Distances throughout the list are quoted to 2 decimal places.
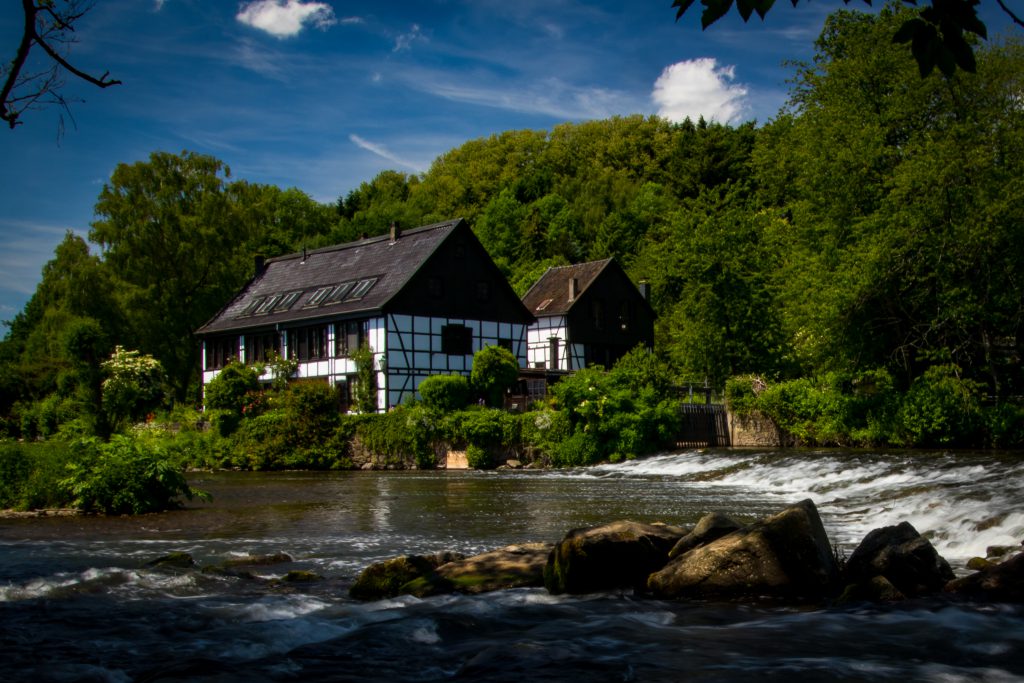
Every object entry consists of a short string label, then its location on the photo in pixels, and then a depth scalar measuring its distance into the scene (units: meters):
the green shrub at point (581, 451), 31.98
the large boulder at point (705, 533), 9.94
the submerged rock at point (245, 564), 10.91
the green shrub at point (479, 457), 33.25
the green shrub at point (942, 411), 28.56
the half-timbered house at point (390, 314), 43.62
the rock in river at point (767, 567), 8.97
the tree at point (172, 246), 58.91
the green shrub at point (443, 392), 34.62
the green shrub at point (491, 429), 33.28
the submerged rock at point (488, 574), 9.66
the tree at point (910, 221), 28.86
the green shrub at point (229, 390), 38.38
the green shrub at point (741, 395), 35.69
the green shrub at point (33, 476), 17.50
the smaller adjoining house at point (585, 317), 56.34
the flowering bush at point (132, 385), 43.34
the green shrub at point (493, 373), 36.22
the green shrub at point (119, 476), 17.22
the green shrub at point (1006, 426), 28.00
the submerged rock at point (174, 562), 11.18
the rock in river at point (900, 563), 8.95
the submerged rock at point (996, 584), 8.54
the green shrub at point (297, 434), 36.06
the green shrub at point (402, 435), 34.41
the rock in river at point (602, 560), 9.59
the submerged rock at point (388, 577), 9.58
